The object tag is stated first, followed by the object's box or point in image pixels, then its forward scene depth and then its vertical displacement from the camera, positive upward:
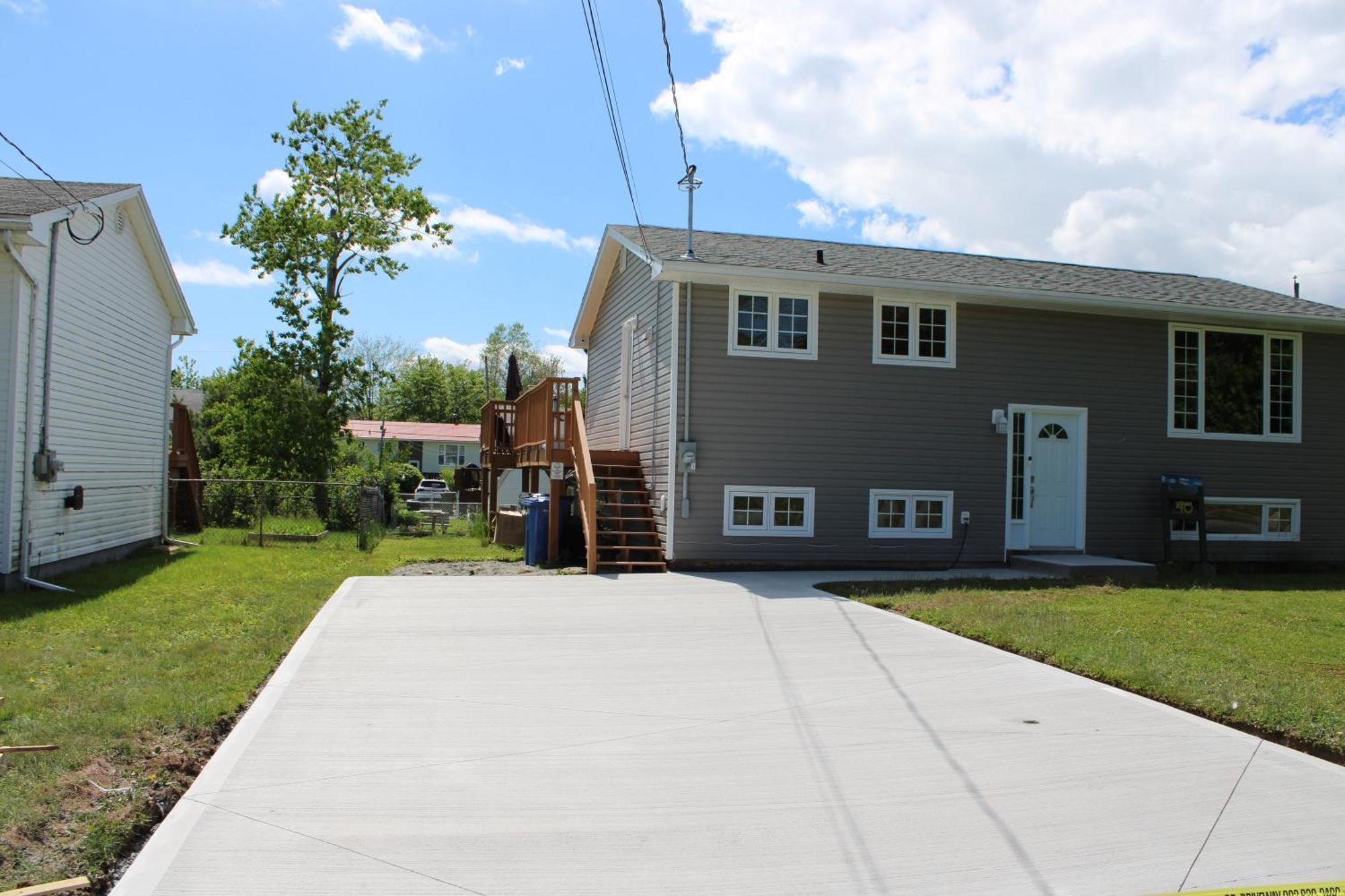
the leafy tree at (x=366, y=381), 26.50 +2.63
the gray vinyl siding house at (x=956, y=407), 12.77 +1.20
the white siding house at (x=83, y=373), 10.16 +1.19
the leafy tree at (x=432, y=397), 65.69 +5.40
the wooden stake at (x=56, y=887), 3.32 -1.51
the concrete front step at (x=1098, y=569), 12.46 -1.01
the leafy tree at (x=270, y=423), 25.05 +1.23
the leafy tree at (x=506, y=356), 71.44 +9.05
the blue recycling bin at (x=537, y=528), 13.20 -0.72
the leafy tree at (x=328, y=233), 25.53 +6.55
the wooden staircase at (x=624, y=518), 12.68 -0.53
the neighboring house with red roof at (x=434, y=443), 50.03 +1.66
